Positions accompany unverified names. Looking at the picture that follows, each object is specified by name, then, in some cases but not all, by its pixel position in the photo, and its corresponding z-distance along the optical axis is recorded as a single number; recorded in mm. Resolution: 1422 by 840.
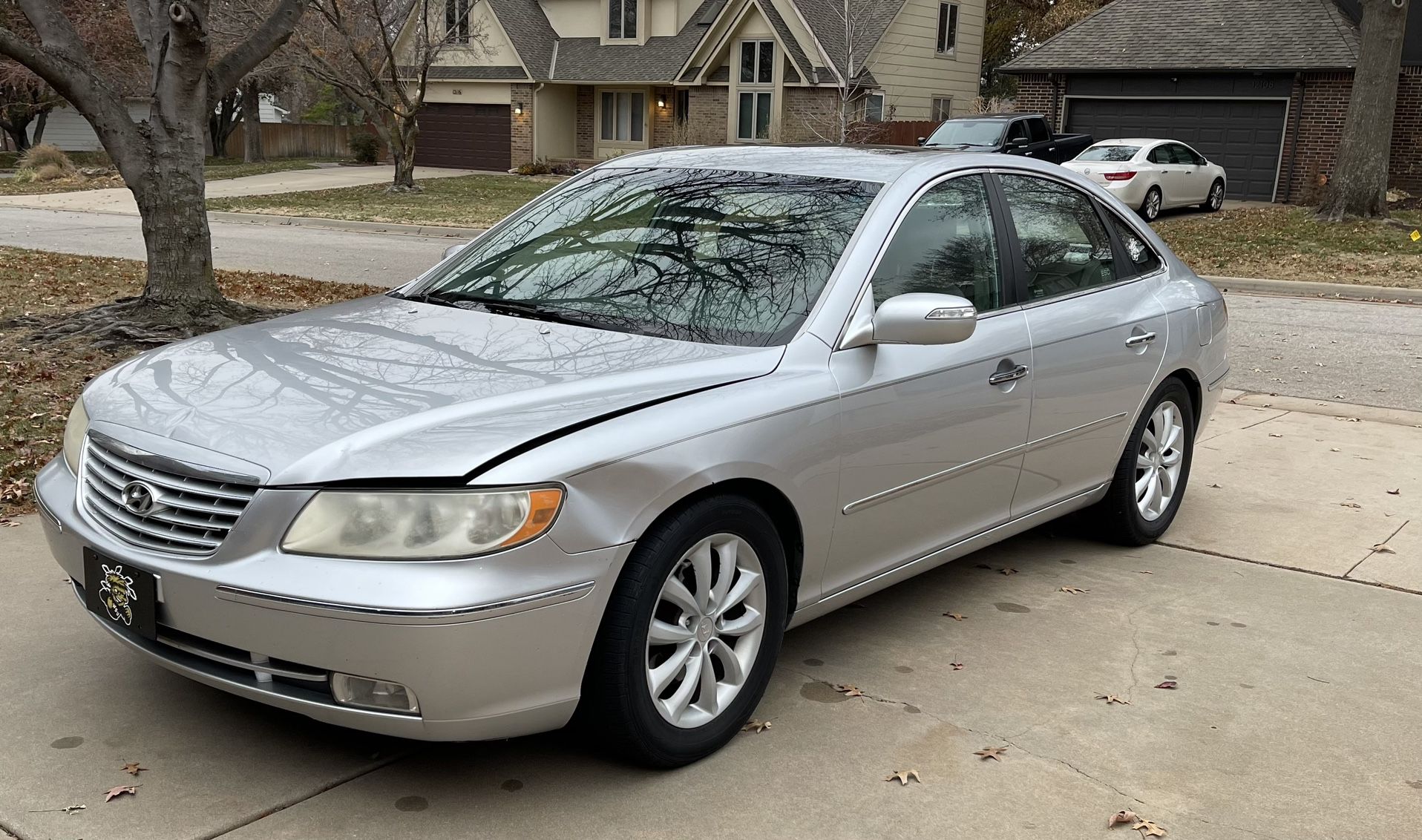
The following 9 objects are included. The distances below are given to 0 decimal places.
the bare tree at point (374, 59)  30375
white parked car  23516
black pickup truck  24062
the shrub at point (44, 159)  35344
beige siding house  36406
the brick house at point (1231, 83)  27781
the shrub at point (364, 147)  45875
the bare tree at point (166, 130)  8875
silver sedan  3018
